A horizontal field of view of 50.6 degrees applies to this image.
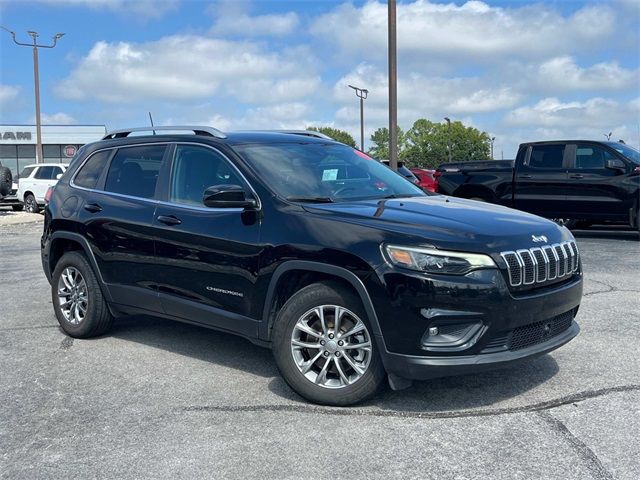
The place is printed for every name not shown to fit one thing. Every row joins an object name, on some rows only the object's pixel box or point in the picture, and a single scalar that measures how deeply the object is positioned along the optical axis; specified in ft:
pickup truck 40.06
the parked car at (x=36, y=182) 78.79
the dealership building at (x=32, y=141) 178.29
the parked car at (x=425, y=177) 69.36
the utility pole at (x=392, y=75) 51.80
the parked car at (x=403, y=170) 51.24
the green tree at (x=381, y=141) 419.54
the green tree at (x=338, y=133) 385.21
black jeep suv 12.57
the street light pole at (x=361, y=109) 126.87
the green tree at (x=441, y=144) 383.86
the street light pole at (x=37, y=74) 96.35
